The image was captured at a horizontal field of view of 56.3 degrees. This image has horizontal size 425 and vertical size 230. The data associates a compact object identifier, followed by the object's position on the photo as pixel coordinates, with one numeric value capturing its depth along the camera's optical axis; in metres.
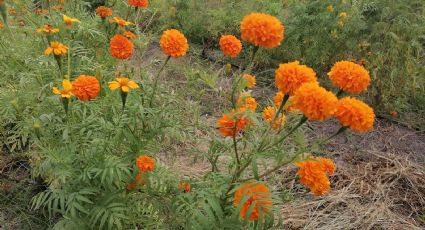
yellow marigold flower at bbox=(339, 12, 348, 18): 3.42
